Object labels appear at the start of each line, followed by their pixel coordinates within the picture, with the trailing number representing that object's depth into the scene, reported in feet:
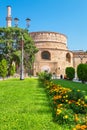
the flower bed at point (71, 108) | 7.89
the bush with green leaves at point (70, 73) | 50.49
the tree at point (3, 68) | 50.09
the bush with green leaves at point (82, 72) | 39.95
